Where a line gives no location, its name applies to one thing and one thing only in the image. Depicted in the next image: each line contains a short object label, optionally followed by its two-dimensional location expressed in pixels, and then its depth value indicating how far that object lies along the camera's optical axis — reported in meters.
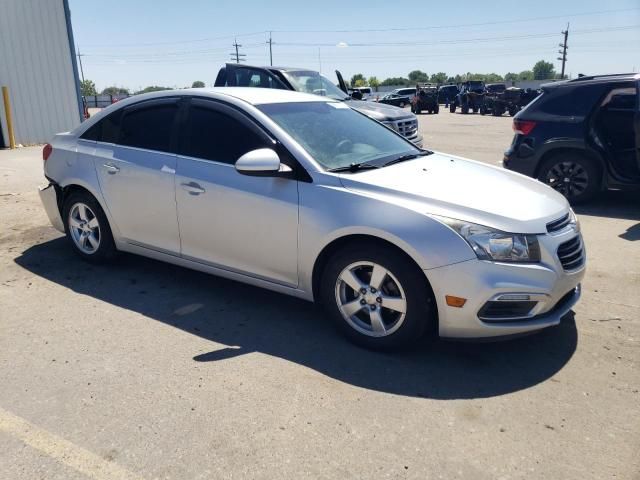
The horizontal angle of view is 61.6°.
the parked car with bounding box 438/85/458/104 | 43.62
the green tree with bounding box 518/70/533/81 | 135.98
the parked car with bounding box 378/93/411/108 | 37.34
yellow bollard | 13.82
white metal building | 13.90
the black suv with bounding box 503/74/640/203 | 6.99
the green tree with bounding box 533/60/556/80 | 142.12
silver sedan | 3.19
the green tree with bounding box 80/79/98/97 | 77.62
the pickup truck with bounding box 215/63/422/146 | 9.48
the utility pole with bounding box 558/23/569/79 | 74.50
